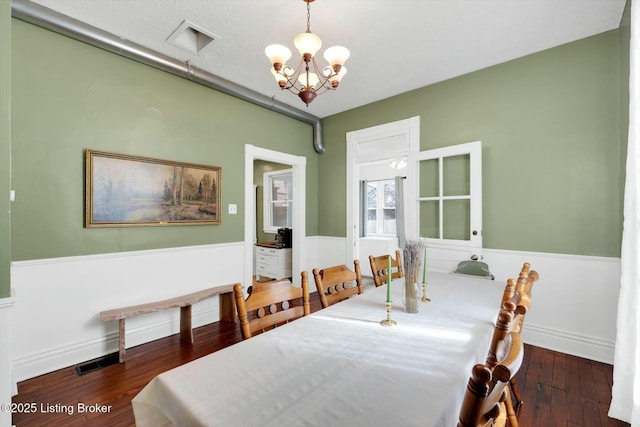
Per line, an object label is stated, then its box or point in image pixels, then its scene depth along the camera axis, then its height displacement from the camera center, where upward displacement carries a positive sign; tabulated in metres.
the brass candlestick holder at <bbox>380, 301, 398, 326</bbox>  1.42 -0.54
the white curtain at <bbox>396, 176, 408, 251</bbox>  5.87 +0.19
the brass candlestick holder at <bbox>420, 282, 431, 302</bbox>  1.84 -0.54
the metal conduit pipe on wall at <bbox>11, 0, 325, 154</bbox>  2.23 +1.52
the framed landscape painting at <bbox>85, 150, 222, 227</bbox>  2.60 +0.22
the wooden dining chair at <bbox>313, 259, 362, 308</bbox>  1.83 -0.48
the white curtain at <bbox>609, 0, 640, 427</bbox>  1.70 -0.35
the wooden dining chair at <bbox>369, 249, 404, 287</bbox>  2.40 -0.48
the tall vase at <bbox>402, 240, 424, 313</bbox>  1.60 -0.35
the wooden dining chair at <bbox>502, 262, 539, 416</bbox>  1.18 -0.39
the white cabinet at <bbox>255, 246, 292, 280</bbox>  5.32 -0.92
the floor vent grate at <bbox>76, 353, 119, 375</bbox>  2.38 -1.29
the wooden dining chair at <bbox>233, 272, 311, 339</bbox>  1.37 -0.47
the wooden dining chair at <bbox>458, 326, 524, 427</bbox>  0.63 -0.41
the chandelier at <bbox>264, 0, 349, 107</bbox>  1.97 +1.08
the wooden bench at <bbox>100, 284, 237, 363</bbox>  2.52 -0.90
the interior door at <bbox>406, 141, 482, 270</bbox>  3.16 +0.14
